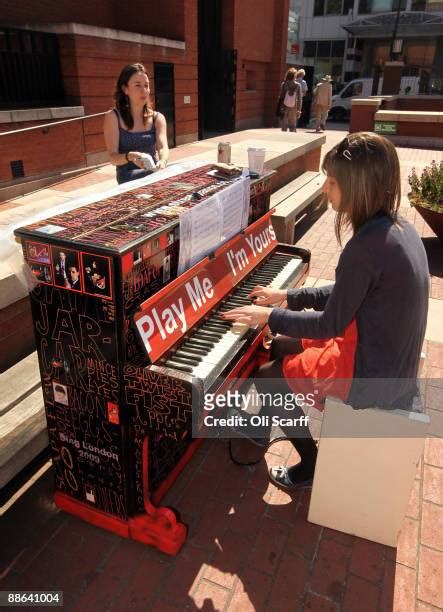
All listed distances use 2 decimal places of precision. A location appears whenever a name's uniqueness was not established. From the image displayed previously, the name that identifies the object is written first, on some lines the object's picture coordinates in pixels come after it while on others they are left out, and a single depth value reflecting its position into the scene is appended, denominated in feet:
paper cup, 11.98
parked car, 91.09
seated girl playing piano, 6.69
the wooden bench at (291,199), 18.24
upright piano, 6.81
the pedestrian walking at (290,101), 51.26
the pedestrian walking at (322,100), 58.29
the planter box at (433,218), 21.29
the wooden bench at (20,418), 7.66
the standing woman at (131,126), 13.41
